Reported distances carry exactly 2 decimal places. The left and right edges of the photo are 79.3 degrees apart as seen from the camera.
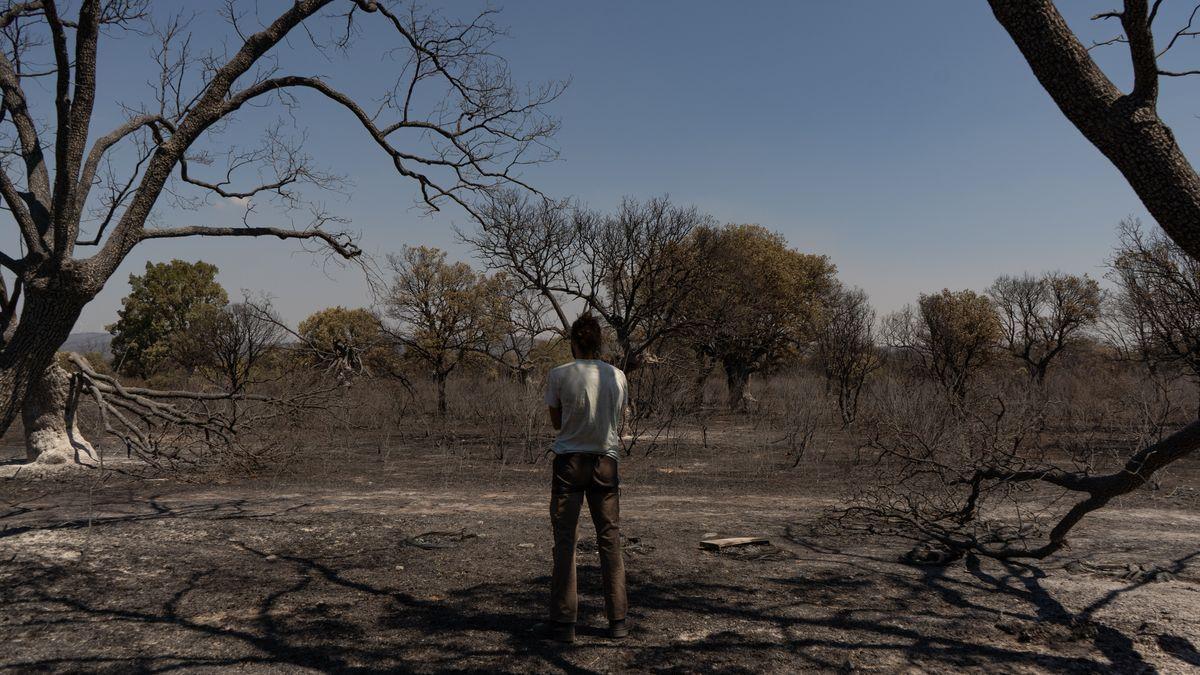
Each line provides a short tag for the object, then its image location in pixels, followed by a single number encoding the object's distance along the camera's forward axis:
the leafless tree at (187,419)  7.24
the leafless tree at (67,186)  4.53
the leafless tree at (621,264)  20.81
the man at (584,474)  3.96
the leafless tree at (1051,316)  34.03
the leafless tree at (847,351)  20.52
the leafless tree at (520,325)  20.51
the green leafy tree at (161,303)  38.72
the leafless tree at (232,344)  26.45
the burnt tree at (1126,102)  2.89
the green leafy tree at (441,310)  29.19
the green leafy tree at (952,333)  19.64
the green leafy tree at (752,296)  25.02
